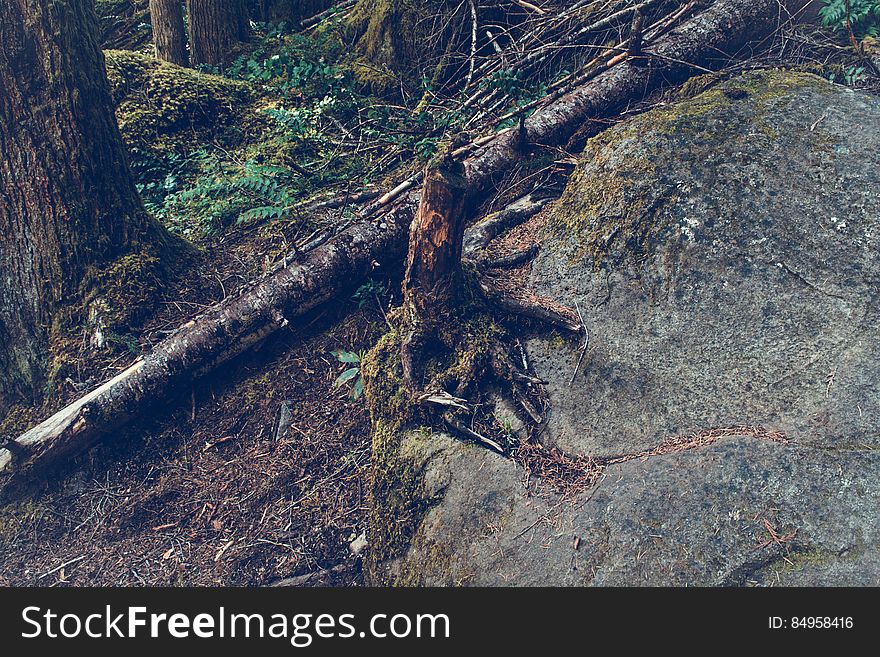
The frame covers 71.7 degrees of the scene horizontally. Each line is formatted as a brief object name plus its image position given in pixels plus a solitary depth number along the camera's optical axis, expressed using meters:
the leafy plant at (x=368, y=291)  4.97
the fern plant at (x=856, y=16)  5.68
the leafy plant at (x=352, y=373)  4.58
